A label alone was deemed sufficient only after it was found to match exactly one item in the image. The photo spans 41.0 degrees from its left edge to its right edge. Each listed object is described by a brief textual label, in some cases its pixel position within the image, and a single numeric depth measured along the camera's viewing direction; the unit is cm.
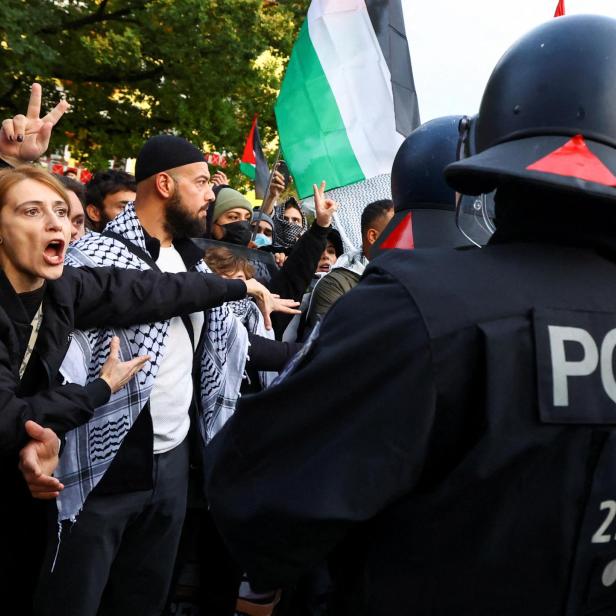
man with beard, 285
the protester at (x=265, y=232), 638
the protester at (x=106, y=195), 476
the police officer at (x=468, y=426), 126
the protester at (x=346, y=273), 414
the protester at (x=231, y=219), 504
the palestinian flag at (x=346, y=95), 489
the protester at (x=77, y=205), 368
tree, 1175
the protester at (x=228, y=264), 406
